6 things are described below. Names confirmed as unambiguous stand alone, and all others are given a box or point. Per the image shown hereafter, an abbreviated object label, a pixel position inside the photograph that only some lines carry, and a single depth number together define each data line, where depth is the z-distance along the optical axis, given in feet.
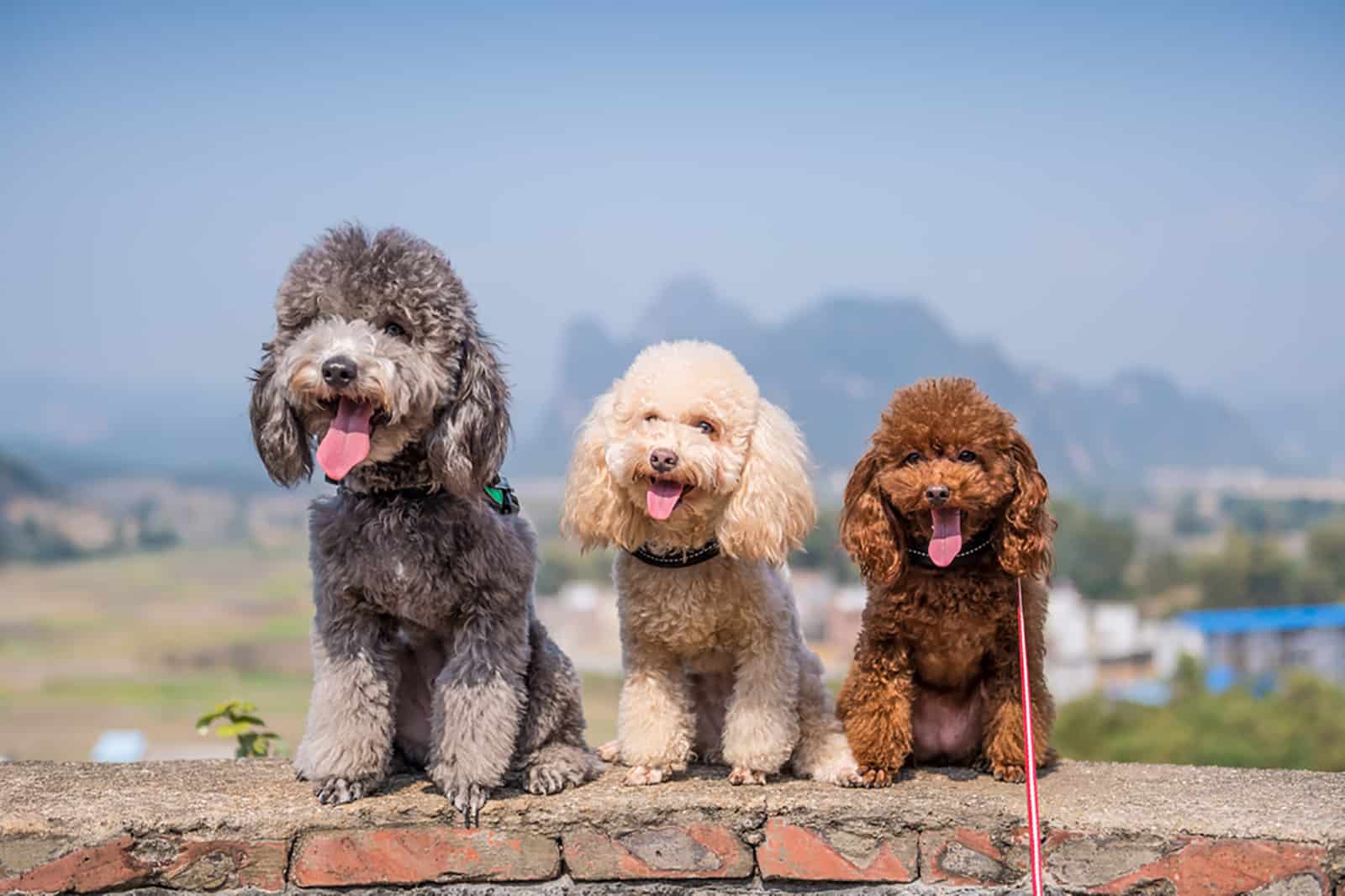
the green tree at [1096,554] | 295.07
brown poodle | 9.05
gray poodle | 8.38
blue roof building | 261.85
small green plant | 12.26
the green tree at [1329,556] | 313.94
